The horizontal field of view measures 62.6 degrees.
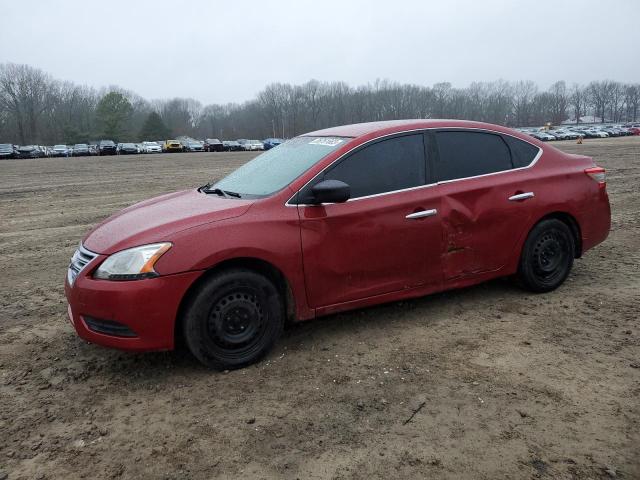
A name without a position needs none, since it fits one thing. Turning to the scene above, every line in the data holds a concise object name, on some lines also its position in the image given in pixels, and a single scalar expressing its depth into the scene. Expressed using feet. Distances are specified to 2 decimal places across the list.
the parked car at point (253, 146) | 206.92
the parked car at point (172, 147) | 198.90
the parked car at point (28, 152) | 171.42
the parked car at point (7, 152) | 162.20
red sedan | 11.41
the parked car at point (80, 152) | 188.65
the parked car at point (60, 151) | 186.09
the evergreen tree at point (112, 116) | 300.61
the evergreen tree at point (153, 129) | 301.02
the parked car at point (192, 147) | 204.44
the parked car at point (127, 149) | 187.93
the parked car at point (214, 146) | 205.26
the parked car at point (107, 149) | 189.78
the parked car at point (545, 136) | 217.77
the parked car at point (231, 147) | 205.98
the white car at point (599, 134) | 226.17
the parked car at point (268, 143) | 210.12
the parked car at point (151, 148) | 193.47
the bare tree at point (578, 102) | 468.22
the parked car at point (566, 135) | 218.38
